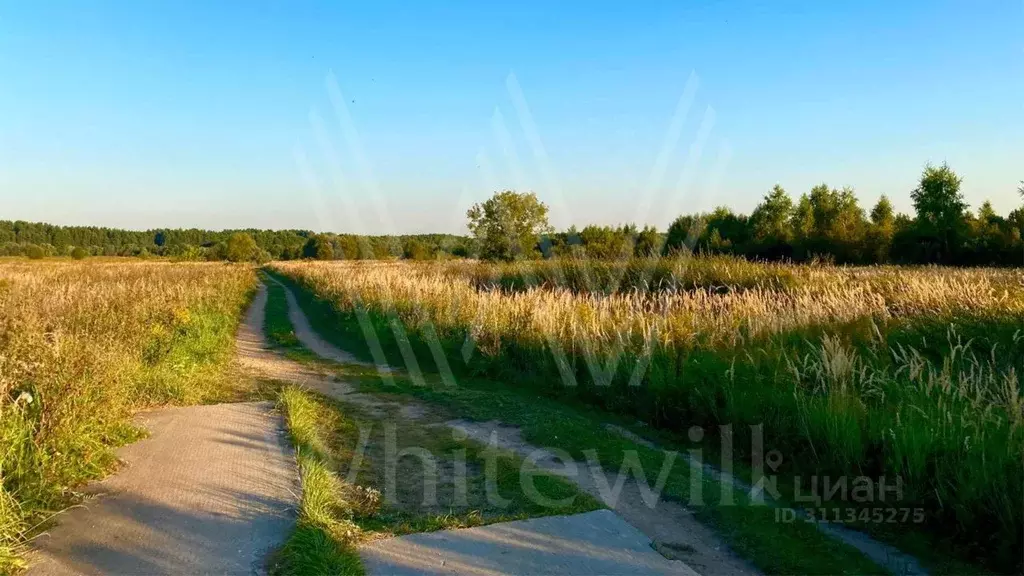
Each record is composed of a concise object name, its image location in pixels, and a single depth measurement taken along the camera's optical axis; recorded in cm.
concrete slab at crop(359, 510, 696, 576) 353
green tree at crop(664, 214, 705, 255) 4388
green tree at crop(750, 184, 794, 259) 4278
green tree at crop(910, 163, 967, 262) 3666
